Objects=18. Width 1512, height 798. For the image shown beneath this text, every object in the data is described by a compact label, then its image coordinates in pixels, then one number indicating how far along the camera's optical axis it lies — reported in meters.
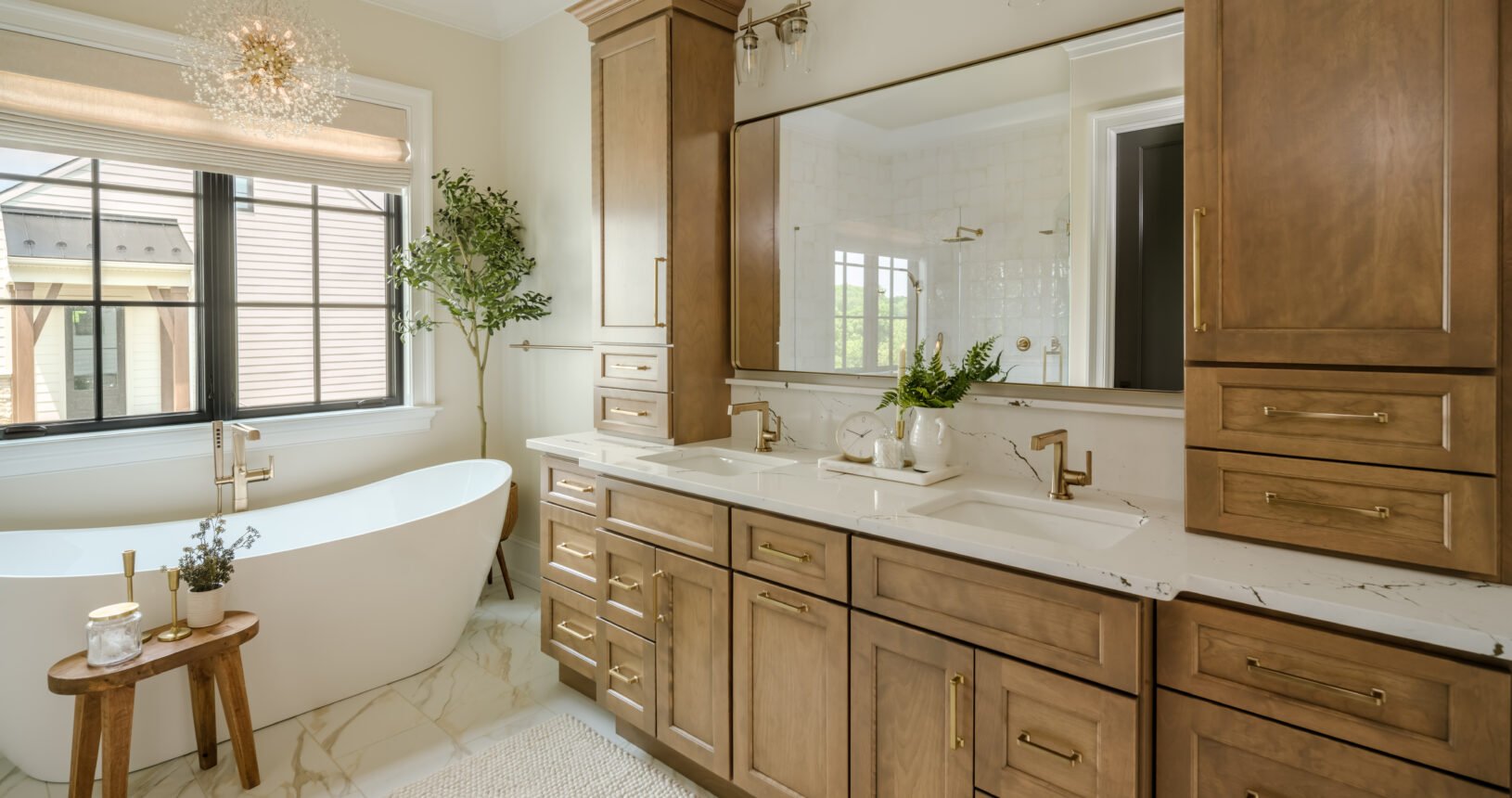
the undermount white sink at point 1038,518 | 1.69
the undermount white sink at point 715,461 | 2.50
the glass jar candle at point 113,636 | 1.95
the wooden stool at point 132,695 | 1.91
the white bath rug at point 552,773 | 2.14
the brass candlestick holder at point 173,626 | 2.10
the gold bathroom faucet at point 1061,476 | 1.81
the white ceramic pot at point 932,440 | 2.05
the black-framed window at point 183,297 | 2.75
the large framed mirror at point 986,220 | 1.79
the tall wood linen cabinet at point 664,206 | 2.61
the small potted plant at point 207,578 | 2.17
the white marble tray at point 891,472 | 2.01
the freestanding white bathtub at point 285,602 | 2.07
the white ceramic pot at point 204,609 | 2.17
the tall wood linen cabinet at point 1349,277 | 1.20
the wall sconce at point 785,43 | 2.48
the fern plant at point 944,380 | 2.08
